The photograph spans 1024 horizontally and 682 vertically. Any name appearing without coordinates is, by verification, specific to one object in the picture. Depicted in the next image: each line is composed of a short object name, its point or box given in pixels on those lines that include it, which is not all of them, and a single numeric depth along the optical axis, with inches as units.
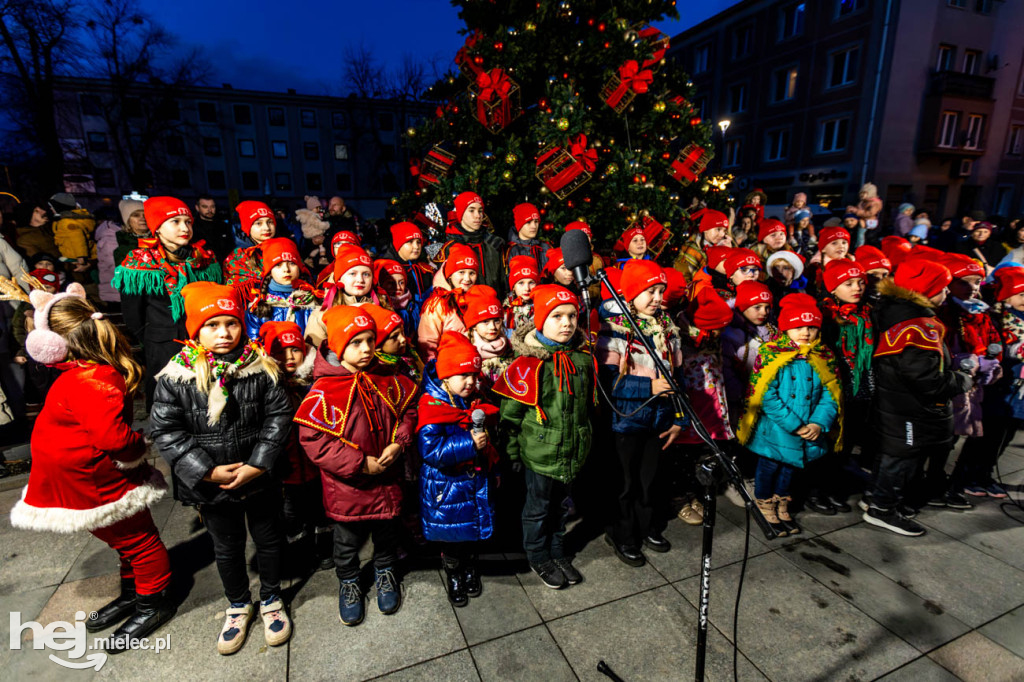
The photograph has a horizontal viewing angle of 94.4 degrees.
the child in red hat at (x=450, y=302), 161.3
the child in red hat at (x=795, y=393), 141.1
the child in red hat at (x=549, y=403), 120.2
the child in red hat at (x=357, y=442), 105.9
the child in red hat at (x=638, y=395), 132.3
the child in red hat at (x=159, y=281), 153.9
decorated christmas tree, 274.5
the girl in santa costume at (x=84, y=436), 100.1
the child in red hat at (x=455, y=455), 109.2
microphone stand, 73.0
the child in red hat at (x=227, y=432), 99.2
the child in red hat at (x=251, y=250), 177.9
